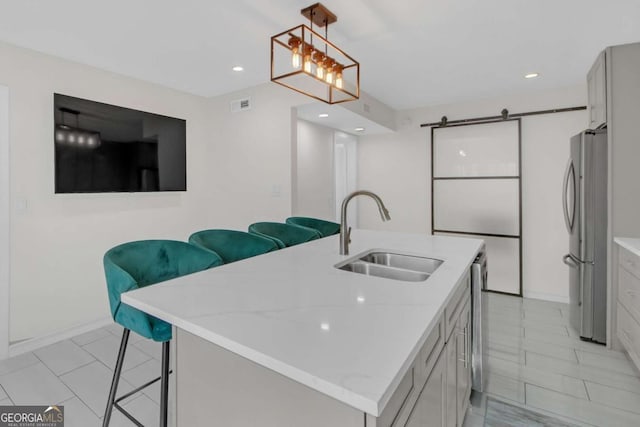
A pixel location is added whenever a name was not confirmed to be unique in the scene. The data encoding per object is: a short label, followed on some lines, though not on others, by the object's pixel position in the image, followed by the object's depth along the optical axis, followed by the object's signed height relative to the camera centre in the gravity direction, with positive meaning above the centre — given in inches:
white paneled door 152.3 +8.7
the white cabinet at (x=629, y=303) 82.5 -26.6
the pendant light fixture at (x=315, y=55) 71.6 +36.7
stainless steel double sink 62.6 -12.5
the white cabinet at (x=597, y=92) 97.5 +37.4
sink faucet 67.7 -4.4
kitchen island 26.8 -13.2
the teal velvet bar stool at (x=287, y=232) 104.0 -8.1
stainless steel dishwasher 66.6 -23.5
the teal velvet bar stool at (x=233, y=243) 81.2 -9.2
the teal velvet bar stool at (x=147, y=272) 52.9 -13.0
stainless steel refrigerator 100.2 -7.4
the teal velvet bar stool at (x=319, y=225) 123.1 -6.7
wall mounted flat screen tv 106.7 +22.6
